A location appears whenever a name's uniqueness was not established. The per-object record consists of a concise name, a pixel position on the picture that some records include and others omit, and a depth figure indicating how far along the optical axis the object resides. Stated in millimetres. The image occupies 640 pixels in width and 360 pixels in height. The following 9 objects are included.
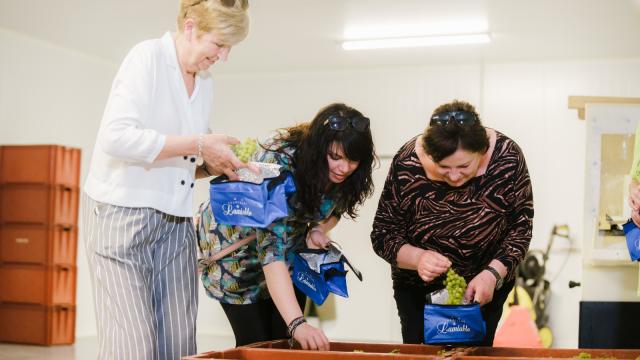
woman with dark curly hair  2559
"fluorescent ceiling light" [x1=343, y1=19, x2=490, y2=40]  7281
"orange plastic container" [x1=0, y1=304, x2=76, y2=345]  7770
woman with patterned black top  2793
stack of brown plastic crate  7770
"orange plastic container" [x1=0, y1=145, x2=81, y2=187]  7738
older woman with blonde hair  2291
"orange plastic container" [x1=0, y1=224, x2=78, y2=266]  7781
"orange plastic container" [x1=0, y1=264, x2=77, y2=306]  7770
